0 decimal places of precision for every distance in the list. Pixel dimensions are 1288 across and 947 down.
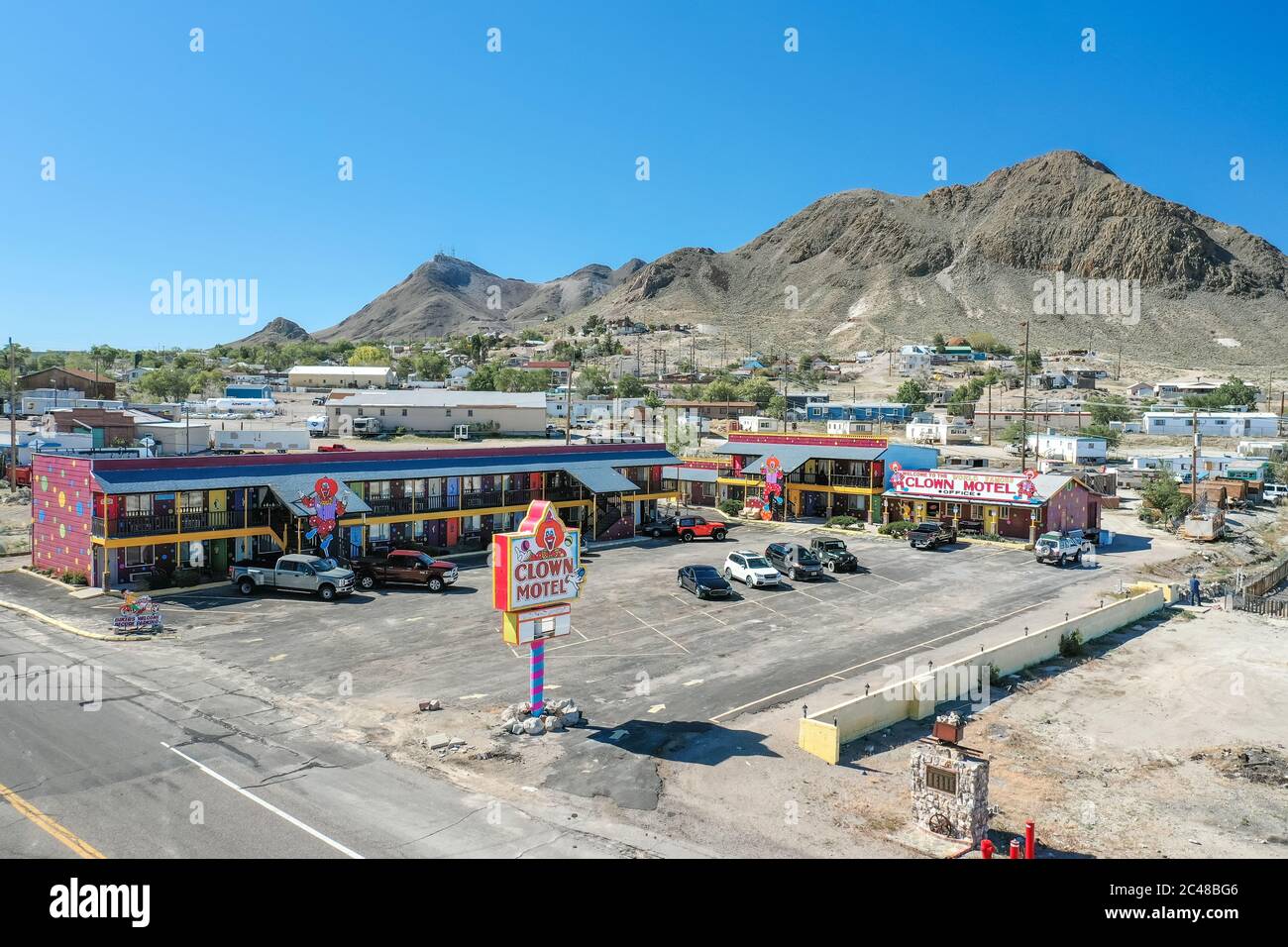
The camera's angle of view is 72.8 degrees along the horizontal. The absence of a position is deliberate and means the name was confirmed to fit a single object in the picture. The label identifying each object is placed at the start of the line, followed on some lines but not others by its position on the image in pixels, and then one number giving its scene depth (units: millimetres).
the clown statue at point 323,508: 37781
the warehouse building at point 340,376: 138875
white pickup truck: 34094
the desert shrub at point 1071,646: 29500
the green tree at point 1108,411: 114812
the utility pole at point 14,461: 63188
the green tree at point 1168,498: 59594
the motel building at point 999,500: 49812
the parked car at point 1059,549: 44750
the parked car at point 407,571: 36156
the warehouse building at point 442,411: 89250
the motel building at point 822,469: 56875
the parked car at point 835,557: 41281
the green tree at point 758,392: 137250
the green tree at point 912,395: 139750
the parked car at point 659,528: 51156
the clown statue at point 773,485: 58031
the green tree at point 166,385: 145250
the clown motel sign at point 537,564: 20531
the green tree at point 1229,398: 125812
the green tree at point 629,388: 145125
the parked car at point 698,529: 50406
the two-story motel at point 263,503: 35438
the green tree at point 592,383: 151375
